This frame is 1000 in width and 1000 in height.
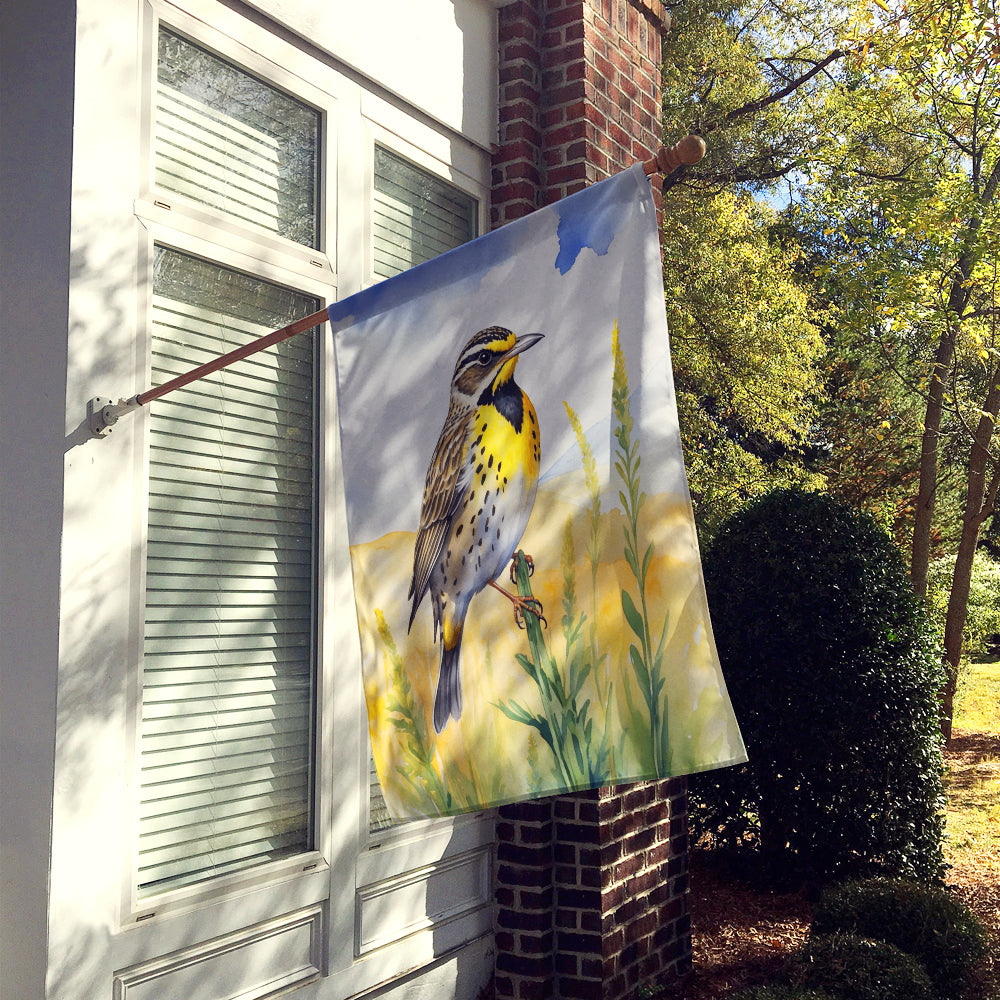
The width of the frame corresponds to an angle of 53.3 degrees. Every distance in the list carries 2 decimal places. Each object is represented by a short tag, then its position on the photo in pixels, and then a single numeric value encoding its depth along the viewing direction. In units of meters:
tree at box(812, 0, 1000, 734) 8.02
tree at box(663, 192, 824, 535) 12.02
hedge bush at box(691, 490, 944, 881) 5.76
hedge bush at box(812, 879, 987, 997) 4.38
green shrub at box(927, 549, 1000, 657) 13.92
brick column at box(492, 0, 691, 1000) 4.27
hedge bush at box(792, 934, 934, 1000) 3.96
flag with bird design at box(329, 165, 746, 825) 2.27
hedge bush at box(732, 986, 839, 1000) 3.75
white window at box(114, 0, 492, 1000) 3.00
